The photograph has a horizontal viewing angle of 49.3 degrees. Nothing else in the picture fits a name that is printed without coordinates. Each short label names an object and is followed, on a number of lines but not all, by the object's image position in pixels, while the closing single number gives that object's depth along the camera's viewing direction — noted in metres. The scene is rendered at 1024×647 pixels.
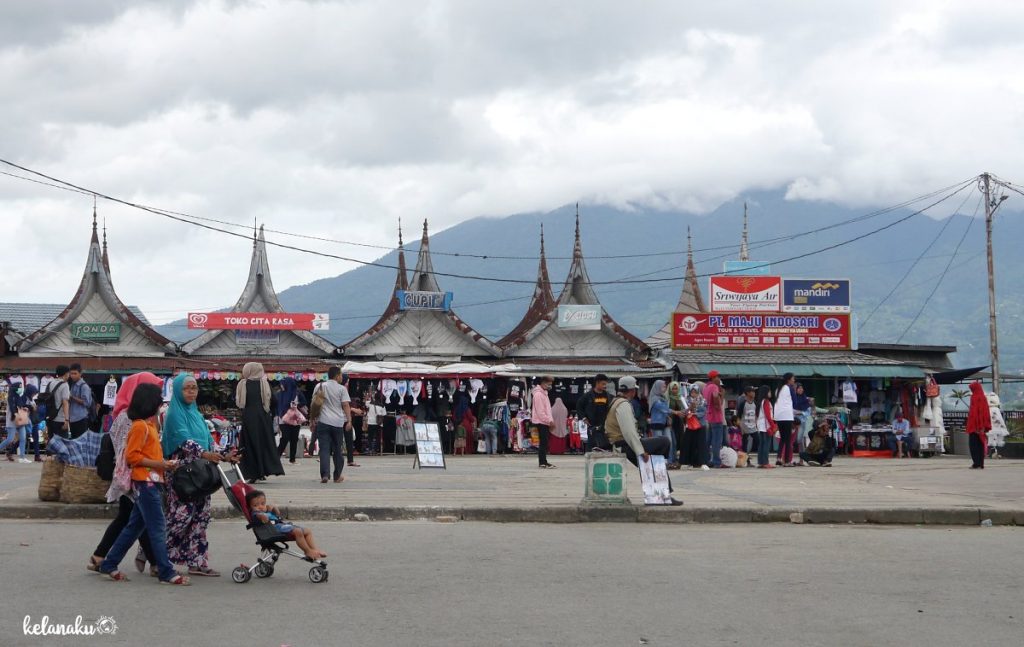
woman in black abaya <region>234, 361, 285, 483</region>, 15.27
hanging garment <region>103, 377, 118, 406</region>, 29.83
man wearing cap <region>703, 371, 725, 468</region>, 22.25
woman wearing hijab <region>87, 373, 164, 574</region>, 8.59
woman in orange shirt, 8.34
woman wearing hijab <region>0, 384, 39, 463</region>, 23.06
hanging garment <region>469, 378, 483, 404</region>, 30.16
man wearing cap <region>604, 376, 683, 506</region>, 13.20
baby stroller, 8.45
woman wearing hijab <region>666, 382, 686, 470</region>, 22.88
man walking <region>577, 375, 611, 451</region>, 20.62
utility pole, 38.41
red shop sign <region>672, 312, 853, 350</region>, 33.56
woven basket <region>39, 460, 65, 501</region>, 12.93
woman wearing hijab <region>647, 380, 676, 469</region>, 21.11
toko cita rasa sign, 35.19
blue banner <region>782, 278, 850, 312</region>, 34.97
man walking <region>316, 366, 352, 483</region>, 16.25
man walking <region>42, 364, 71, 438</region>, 19.48
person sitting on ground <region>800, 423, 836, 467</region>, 24.33
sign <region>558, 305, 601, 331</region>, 36.44
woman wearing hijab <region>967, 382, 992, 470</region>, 21.55
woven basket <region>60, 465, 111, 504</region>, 12.59
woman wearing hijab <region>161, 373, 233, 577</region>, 8.78
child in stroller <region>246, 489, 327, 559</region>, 8.45
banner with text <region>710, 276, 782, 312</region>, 34.72
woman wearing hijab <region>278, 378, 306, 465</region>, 21.78
